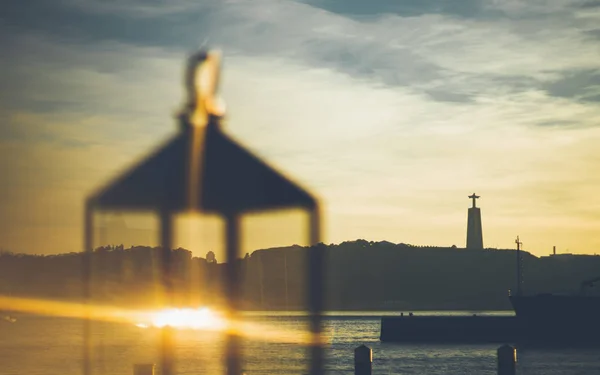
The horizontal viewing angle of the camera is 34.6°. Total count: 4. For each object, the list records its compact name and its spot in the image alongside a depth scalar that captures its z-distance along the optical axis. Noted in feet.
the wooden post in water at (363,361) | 69.05
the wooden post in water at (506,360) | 70.64
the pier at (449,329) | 420.77
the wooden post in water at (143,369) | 56.59
